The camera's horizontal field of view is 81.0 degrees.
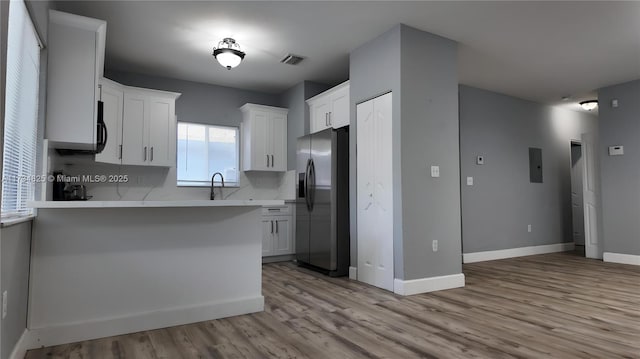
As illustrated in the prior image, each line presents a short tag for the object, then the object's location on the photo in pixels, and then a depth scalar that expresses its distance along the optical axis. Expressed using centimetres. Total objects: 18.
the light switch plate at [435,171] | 387
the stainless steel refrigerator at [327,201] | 451
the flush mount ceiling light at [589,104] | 627
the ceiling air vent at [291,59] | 458
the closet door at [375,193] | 382
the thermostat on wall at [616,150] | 552
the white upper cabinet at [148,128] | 474
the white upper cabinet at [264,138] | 570
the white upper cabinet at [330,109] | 476
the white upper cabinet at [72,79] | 292
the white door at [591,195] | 592
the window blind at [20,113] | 197
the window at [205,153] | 548
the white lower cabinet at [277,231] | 546
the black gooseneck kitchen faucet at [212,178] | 551
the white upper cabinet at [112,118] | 443
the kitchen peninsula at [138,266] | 238
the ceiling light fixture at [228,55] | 379
